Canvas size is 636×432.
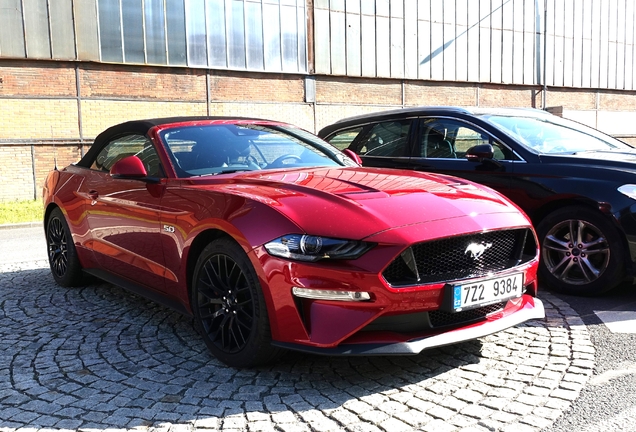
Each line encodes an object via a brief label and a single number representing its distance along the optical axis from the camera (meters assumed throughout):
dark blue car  5.01
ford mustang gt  3.14
